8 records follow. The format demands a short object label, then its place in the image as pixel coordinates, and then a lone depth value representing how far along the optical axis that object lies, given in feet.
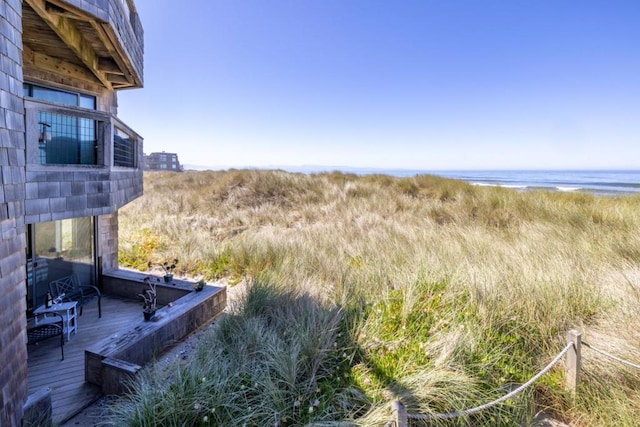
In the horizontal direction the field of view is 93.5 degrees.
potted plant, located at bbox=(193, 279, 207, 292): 18.98
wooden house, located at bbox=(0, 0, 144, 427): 8.75
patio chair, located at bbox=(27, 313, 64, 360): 13.66
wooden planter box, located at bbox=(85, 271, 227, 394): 11.46
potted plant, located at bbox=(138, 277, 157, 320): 14.66
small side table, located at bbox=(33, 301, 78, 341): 14.65
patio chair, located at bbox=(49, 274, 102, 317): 17.46
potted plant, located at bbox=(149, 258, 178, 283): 20.34
